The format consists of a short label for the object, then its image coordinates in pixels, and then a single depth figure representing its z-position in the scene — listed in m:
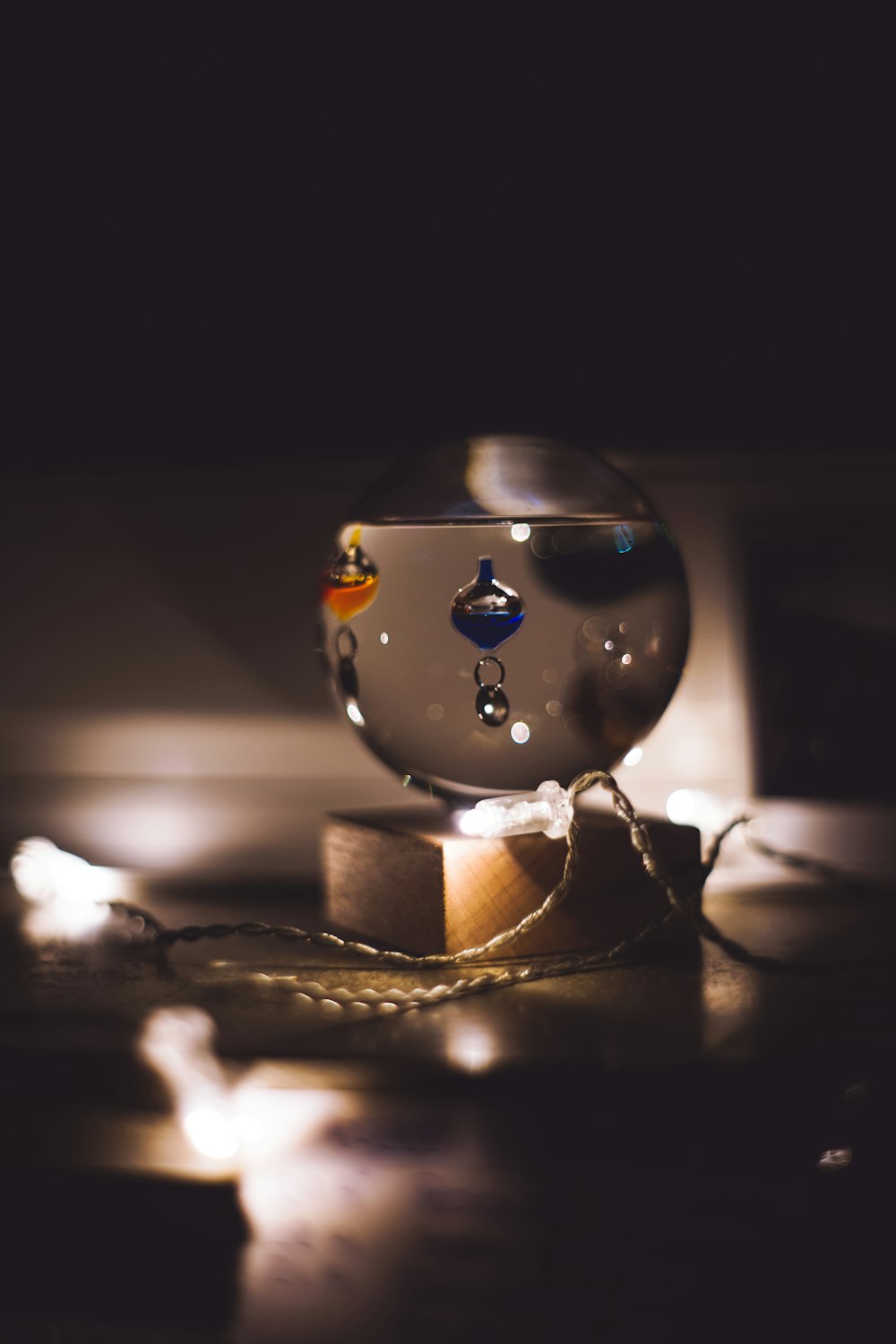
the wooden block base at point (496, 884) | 0.76
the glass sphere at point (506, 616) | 0.75
